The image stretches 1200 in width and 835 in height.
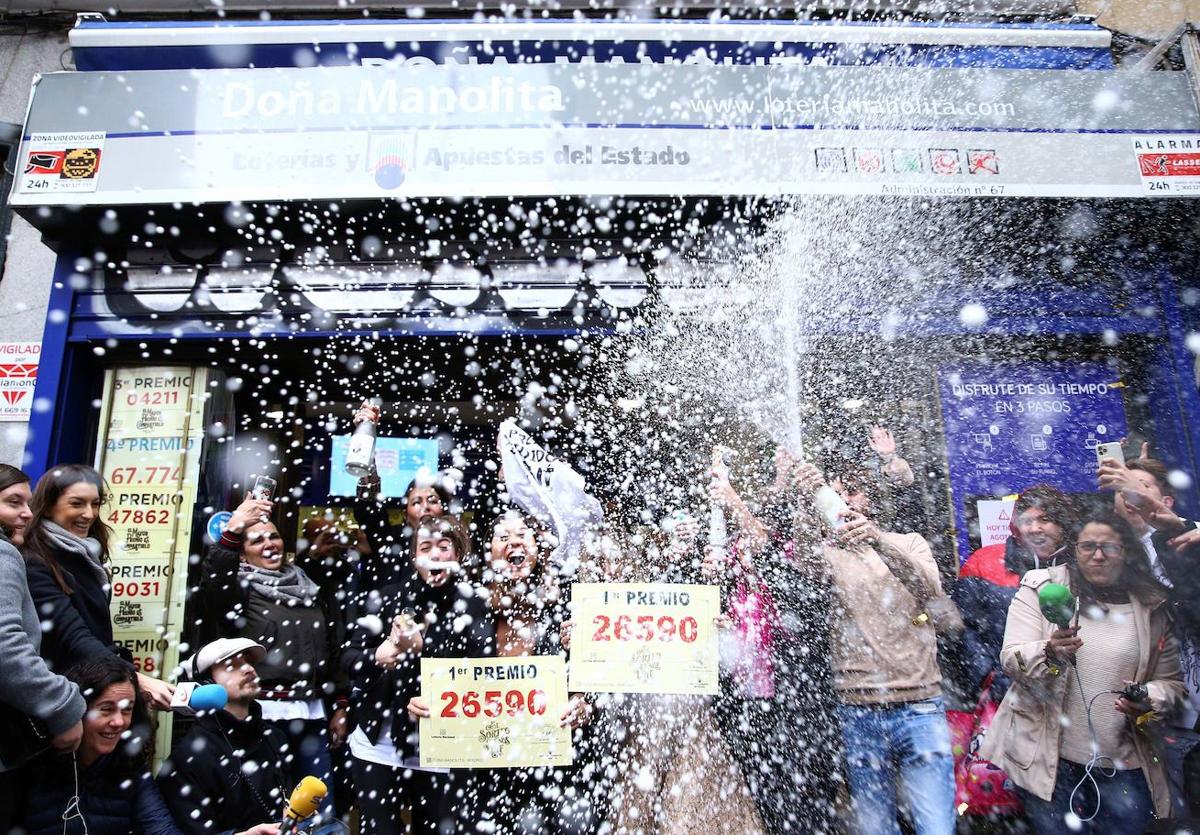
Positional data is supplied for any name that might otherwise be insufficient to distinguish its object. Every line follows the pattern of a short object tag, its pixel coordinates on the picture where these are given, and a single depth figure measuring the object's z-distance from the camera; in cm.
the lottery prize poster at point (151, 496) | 414
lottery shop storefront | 436
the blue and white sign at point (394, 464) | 468
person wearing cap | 271
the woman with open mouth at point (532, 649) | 308
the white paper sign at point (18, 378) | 483
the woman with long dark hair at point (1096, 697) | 323
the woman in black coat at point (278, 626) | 334
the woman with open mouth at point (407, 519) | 348
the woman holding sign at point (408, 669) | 312
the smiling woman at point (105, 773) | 239
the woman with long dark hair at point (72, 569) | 270
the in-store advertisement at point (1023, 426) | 453
